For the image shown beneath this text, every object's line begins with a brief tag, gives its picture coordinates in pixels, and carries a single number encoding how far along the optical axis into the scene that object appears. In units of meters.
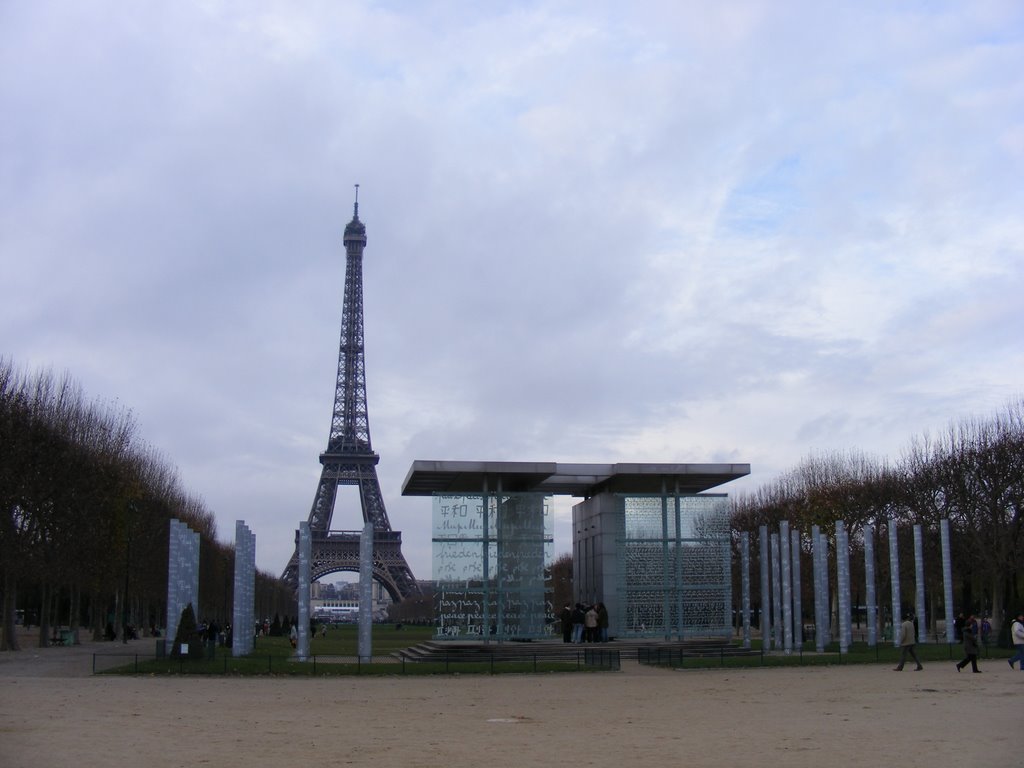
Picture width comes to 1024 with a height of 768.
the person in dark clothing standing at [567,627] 38.91
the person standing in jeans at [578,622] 38.56
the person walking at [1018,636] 29.27
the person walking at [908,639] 29.91
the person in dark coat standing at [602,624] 37.72
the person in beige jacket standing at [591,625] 37.44
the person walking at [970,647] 28.67
